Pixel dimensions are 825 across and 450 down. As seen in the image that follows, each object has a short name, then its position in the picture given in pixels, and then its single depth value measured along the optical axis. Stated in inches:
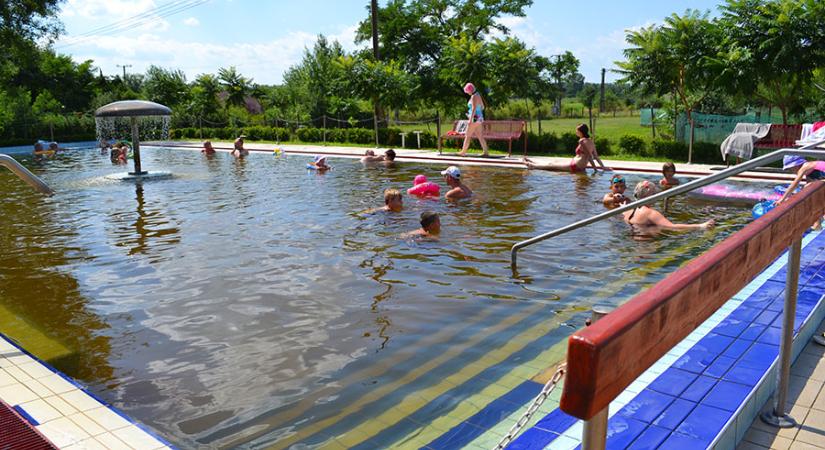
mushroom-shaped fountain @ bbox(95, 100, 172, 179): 676.1
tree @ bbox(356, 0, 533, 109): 1434.5
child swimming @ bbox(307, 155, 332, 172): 727.7
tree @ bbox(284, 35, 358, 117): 1445.6
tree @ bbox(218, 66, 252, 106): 1647.4
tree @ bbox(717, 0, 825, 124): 613.6
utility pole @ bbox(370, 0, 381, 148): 1240.8
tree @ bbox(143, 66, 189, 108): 1713.8
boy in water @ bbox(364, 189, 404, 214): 434.9
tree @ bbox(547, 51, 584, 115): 1026.7
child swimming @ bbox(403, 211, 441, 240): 361.4
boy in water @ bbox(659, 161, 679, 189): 482.0
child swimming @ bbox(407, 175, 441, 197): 506.6
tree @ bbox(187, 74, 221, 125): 1598.2
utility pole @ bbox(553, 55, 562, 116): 1026.3
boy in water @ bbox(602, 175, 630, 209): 416.7
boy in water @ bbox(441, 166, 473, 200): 482.9
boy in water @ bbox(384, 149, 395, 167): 748.0
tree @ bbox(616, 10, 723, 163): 689.0
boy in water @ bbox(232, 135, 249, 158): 941.3
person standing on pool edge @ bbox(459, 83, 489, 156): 828.6
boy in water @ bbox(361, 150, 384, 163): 791.7
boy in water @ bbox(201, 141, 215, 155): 1040.2
